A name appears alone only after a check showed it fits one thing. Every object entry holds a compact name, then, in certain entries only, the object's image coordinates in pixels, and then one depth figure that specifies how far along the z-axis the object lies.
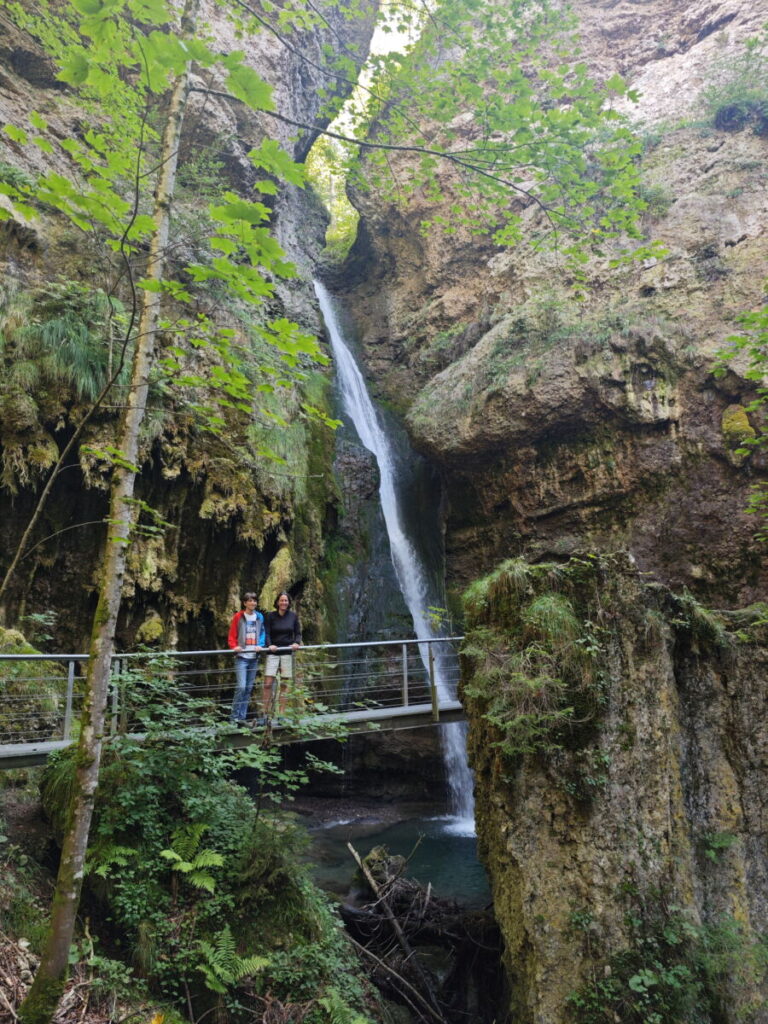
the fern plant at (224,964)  4.29
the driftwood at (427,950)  5.67
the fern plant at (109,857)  4.70
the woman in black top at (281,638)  7.24
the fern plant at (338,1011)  4.39
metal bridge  5.50
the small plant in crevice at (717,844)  4.97
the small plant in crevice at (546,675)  4.89
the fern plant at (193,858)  4.79
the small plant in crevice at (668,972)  4.21
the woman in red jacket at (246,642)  7.15
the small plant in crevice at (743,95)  14.44
